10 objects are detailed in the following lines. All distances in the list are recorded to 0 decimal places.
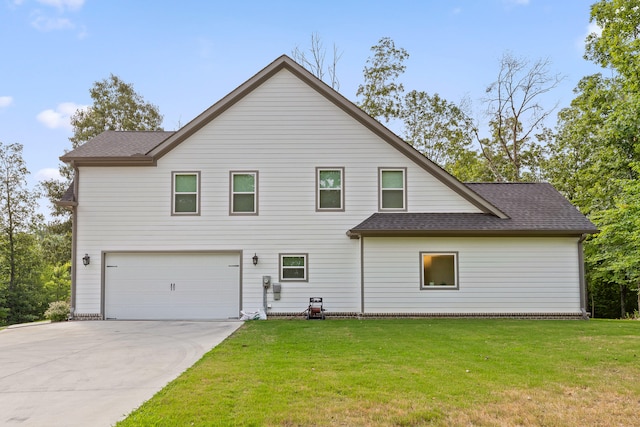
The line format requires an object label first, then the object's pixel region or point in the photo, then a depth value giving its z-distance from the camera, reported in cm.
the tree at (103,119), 2743
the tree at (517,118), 2602
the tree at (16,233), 2781
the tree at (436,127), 2859
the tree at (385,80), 2884
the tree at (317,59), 2680
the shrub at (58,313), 1407
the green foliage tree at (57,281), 3397
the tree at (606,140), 1755
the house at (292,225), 1360
